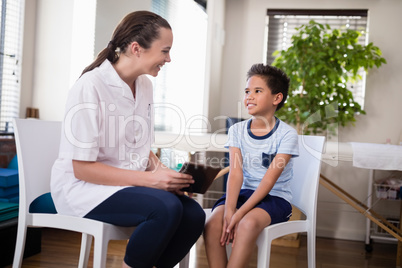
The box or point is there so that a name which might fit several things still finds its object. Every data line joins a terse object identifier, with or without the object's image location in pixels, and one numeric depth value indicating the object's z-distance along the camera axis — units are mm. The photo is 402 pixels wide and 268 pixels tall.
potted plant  3422
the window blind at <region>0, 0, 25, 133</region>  2662
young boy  1491
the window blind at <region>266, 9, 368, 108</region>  3861
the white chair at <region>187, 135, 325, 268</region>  1508
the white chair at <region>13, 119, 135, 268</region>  1337
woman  1293
